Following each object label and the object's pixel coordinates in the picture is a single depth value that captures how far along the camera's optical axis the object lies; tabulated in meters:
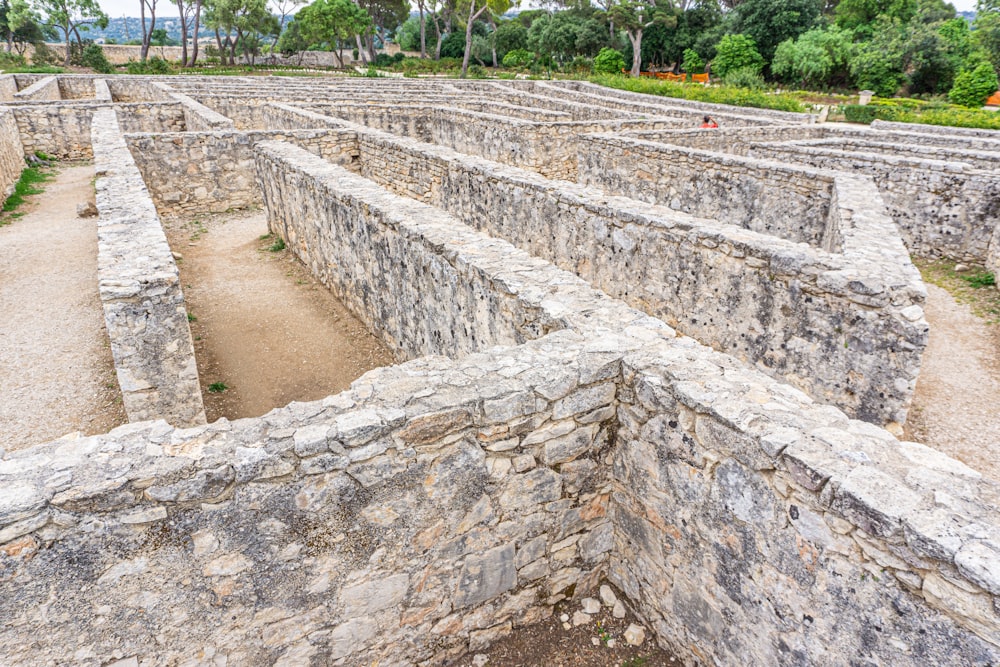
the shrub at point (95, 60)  42.59
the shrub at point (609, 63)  47.34
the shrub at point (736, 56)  41.12
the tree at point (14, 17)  48.19
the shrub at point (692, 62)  46.06
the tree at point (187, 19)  47.75
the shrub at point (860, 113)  22.22
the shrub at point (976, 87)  30.14
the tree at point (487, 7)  43.69
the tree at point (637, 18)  47.69
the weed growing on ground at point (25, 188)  11.58
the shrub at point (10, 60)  40.61
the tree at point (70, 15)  48.06
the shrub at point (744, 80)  33.25
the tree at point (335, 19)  50.03
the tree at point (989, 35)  33.91
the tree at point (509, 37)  60.03
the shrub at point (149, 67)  38.41
